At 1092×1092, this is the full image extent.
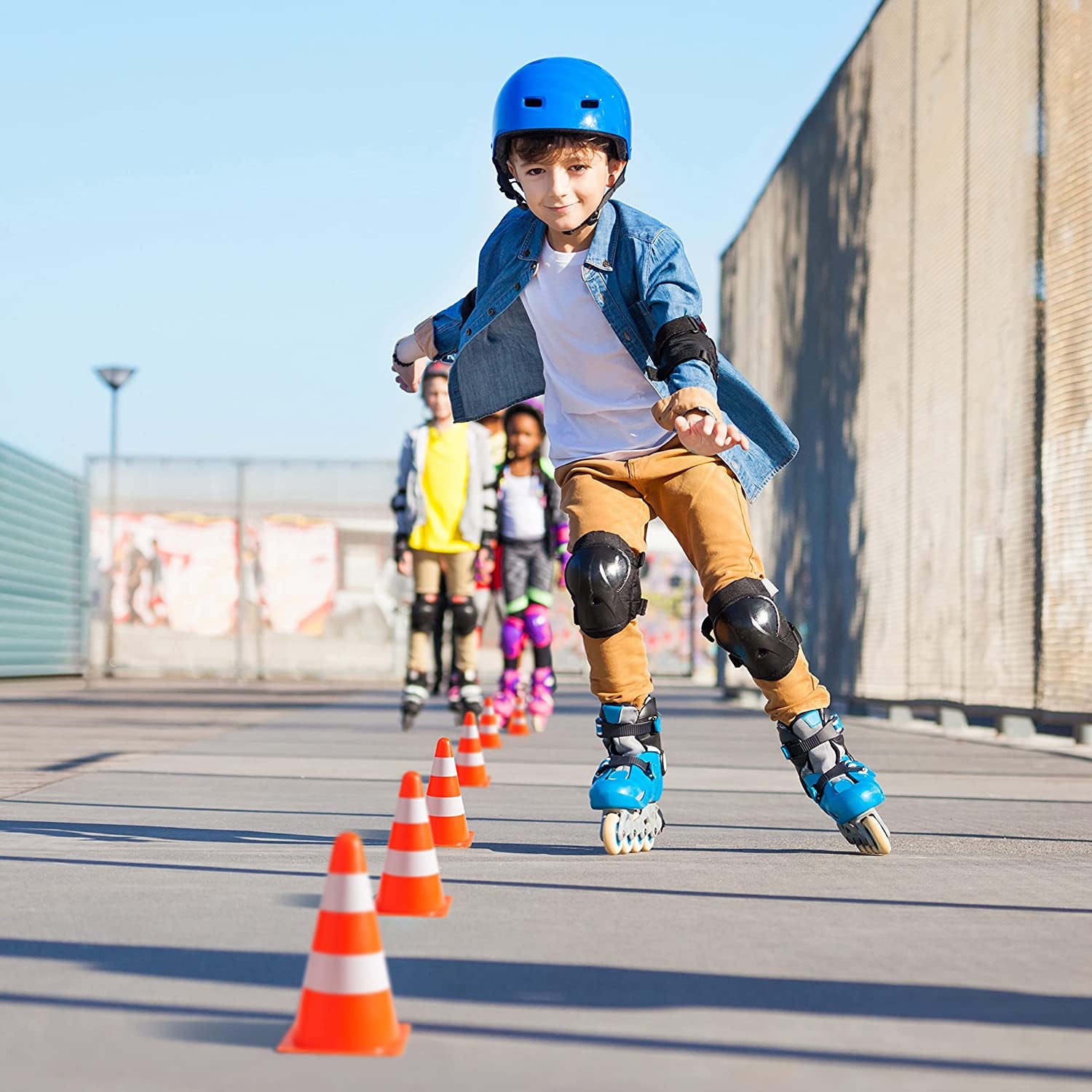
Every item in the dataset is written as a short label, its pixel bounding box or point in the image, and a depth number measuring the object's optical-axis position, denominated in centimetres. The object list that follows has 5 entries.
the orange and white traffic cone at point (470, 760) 602
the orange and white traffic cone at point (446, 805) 430
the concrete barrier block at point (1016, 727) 979
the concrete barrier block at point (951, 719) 1089
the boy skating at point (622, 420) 414
